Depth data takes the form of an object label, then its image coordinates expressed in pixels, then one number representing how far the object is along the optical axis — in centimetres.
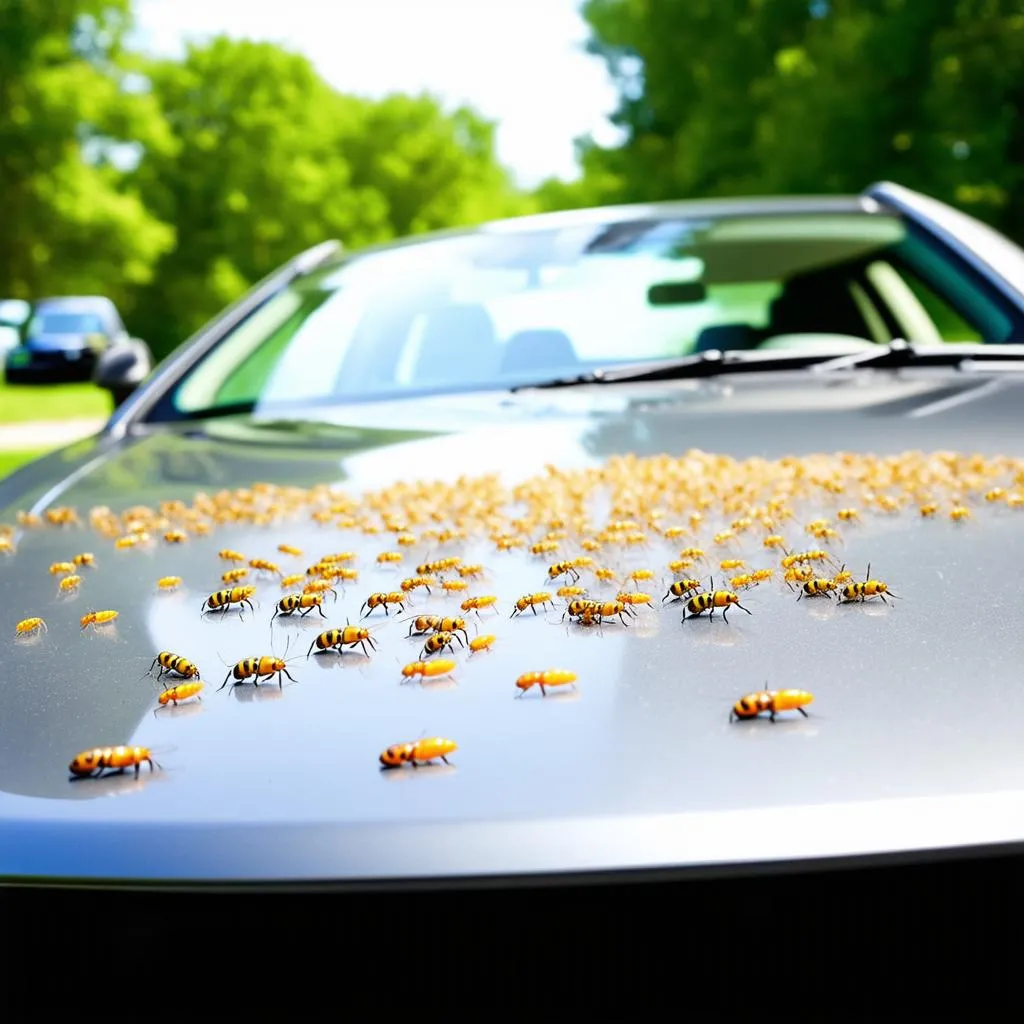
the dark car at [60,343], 3375
